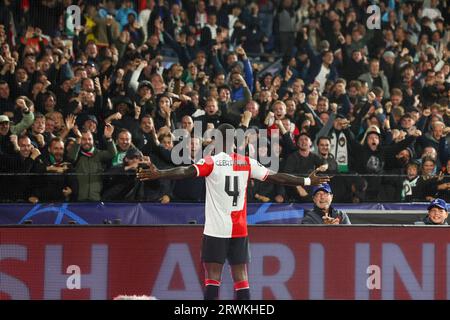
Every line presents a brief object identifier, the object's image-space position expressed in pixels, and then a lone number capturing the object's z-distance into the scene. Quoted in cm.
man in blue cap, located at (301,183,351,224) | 1091
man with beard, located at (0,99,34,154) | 1294
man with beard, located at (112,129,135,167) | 1292
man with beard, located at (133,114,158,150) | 1300
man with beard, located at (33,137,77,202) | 1228
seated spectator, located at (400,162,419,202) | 1275
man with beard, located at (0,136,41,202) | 1269
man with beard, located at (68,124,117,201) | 1291
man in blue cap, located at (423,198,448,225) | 1084
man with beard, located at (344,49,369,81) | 1777
